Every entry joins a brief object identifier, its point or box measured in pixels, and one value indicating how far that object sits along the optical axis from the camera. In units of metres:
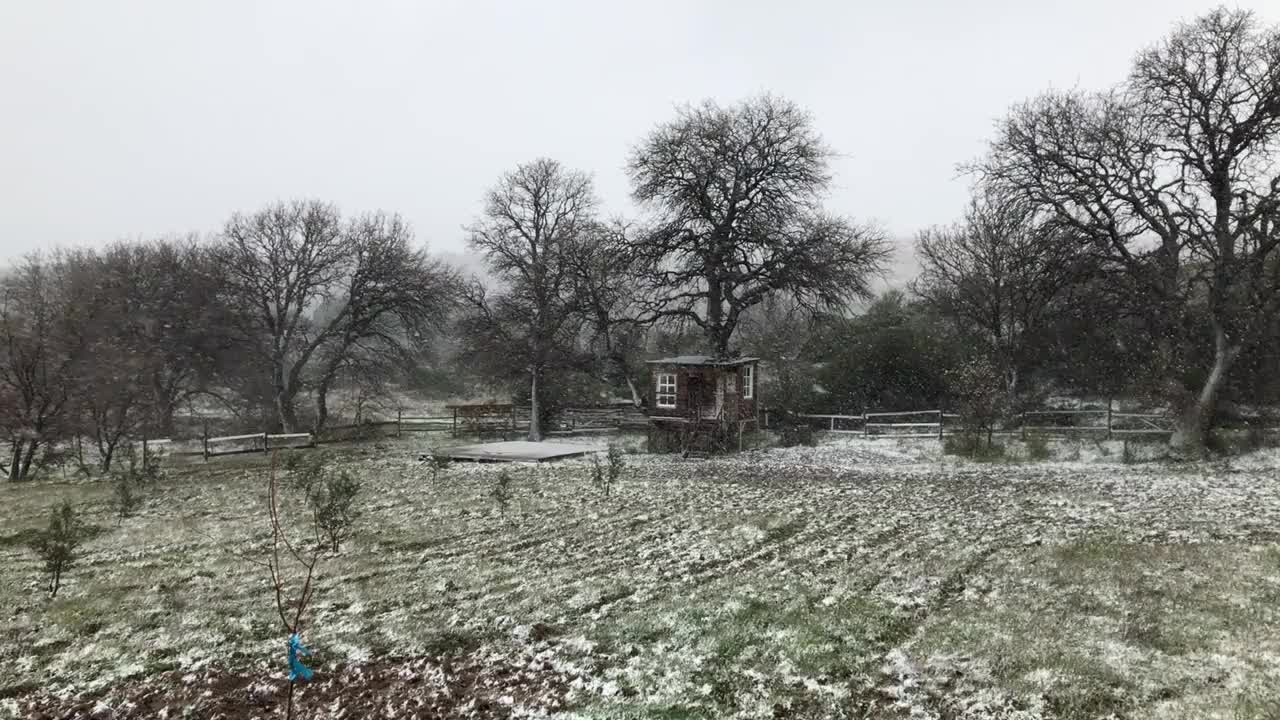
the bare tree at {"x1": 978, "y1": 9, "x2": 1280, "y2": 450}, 19.92
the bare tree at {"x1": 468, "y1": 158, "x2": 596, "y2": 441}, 32.66
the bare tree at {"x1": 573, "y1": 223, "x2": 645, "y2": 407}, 30.58
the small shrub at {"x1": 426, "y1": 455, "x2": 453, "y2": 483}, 19.11
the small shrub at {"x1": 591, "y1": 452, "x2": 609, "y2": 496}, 16.92
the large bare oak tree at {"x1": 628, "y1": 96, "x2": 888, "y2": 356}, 29.31
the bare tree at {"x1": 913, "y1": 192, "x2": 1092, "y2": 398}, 32.59
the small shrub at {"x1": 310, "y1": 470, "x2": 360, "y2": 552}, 11.24
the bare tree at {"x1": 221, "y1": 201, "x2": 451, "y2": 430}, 32.66
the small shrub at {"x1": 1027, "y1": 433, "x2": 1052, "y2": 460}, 21.14
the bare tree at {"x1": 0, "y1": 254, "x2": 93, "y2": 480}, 21.78
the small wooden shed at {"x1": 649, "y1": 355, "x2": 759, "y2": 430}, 26.67
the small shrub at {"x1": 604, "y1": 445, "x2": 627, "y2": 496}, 16.22
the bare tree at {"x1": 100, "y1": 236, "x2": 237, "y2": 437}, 30.27
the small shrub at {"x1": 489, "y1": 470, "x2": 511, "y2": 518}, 13.86
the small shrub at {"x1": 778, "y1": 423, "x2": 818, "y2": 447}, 27.67
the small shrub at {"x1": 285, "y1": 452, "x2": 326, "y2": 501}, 16.64
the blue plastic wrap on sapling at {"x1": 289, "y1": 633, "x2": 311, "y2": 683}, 5.52
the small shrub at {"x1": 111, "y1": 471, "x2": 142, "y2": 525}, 15.00
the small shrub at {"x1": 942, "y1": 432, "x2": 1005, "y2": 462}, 21.77
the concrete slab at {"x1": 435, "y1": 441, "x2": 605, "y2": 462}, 24.02
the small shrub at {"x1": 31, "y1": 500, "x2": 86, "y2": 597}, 9.75
